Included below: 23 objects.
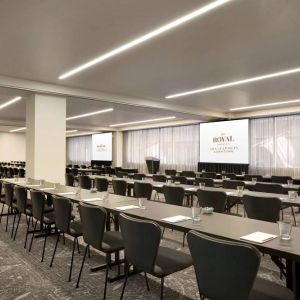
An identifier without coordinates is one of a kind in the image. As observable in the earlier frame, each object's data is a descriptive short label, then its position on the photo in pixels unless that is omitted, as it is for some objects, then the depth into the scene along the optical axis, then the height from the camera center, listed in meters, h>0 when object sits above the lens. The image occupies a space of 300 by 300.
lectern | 13.70 -0.34
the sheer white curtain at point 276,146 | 10.19 +0.40
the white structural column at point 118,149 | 17.36 +0.45
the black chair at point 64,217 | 3.19 -0.66
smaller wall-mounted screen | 17.23 +0.63
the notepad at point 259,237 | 1.96 -0.54
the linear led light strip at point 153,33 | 3.50 +1.74
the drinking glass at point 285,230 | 2.03 -0.49
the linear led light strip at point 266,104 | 9.08 +1.69
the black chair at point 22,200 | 4.42 -0.65
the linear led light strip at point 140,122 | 13.26 +1.70
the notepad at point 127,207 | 3.13 -0.53
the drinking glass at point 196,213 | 2.58 -0.49
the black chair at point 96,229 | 2.63 -0.66
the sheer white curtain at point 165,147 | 13.84 +0.51
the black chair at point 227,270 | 1.55 -0.61
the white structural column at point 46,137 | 7.29 +0.48
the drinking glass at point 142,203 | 3.19 -0.50
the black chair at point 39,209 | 3.87 -0.69
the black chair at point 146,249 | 2.08 -0.67
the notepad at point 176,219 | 2.55 -0.54
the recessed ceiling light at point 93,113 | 10.76 +1.68
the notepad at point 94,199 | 3.78 -0.53
